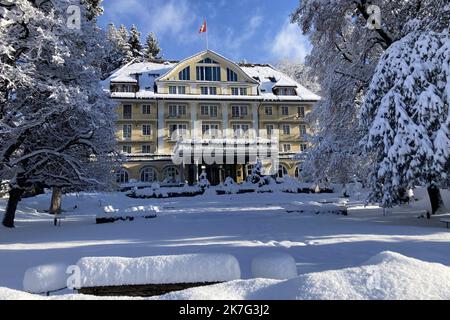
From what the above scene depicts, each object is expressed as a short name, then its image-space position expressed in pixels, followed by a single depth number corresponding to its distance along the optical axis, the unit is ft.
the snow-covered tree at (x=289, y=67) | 228.22
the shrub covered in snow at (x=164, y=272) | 15.12
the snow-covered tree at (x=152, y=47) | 236.63
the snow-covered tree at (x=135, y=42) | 225.56
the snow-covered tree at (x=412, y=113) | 32.48
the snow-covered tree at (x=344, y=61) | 53.16
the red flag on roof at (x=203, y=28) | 158.34
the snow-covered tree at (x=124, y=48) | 205.86
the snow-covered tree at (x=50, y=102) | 41.81
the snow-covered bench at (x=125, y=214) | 60.85
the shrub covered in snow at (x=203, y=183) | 127.29
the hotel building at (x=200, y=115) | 152.97
